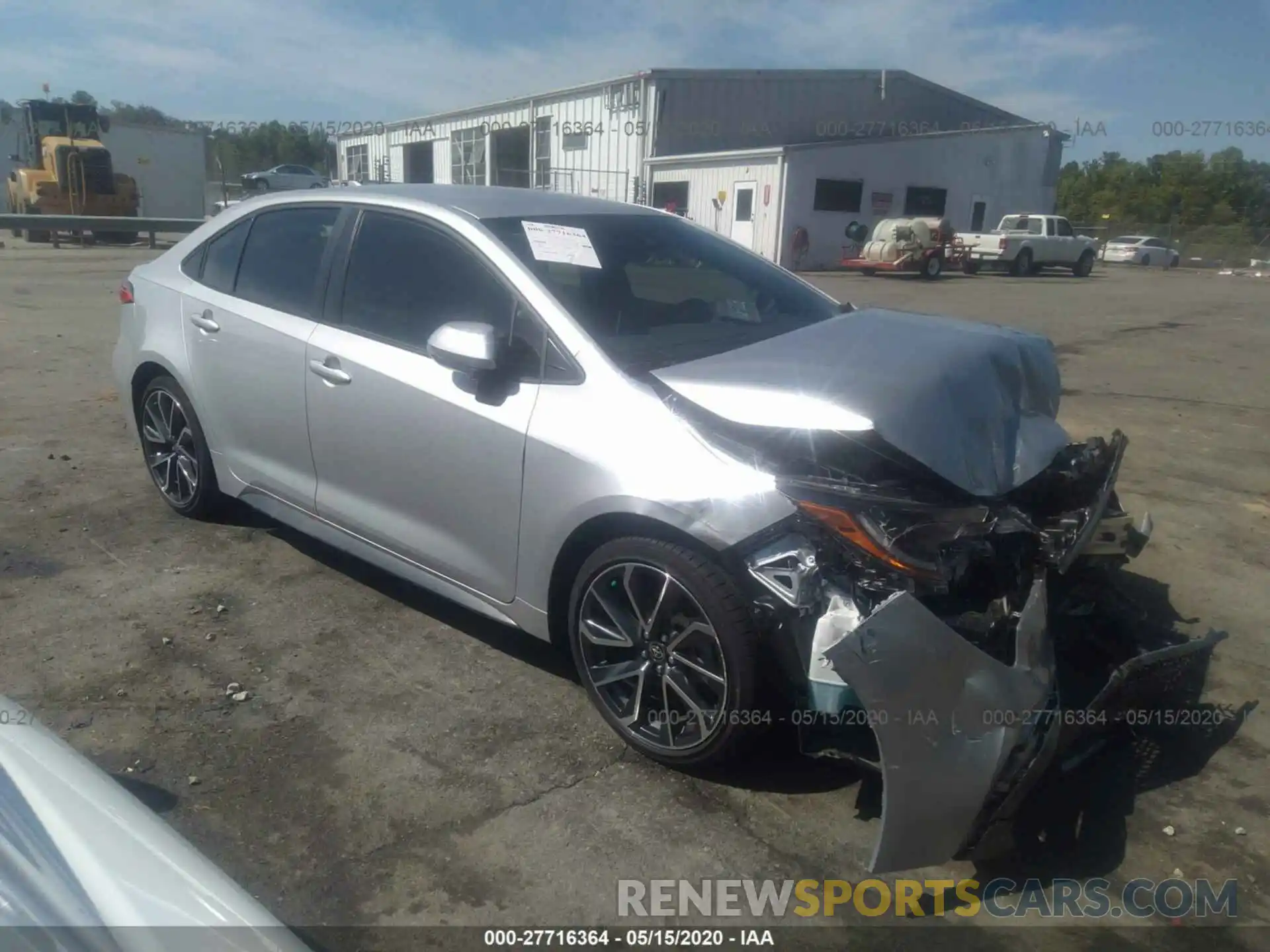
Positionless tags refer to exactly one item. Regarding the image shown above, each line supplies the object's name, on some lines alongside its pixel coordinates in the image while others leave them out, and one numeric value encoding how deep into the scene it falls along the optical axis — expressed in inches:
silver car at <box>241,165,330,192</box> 1350.9
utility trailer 1033.5
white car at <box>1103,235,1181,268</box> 1604.3
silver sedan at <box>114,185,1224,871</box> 104.2
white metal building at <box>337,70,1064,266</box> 1141.5
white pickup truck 1141.1
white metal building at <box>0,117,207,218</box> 1166.3
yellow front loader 957.2
